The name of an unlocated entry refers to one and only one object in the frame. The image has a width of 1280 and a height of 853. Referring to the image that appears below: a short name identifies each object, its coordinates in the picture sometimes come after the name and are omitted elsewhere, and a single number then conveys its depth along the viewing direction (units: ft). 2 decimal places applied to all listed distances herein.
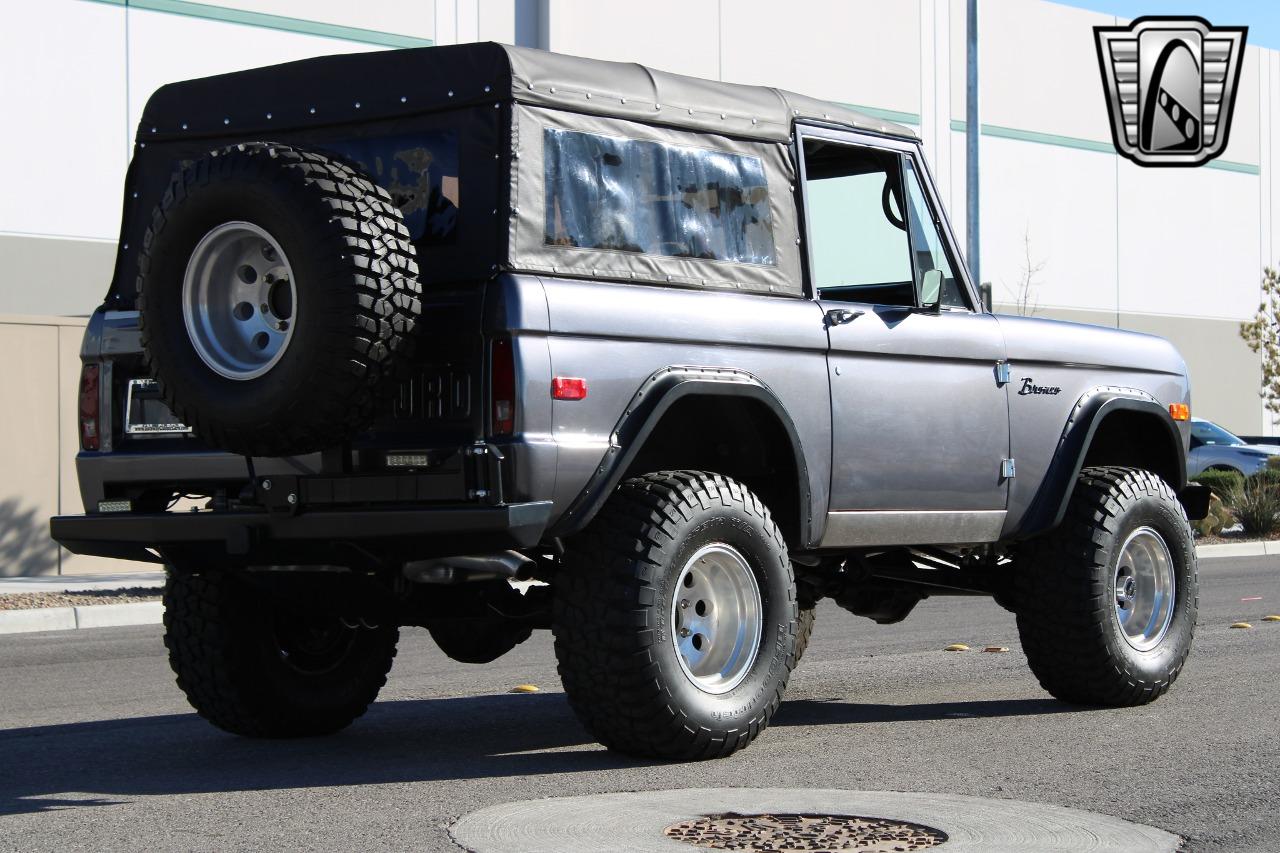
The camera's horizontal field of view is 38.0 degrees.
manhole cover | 17.07
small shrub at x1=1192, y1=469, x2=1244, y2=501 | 82.38
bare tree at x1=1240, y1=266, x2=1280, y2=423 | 119.03
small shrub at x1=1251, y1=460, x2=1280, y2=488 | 83.51
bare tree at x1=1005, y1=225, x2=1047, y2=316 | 116.16
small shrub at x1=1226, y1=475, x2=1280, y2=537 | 78.43
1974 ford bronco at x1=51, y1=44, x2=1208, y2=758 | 20.20
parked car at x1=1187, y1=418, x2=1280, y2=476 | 99.14
